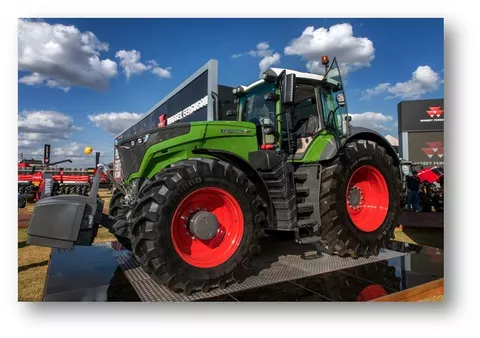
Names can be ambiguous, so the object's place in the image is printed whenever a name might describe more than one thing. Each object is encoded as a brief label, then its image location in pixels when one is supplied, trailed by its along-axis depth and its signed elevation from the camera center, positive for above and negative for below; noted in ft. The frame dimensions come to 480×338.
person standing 28.43 -1.99
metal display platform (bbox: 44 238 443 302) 10.59 -3.80
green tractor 10.32 -0.65
